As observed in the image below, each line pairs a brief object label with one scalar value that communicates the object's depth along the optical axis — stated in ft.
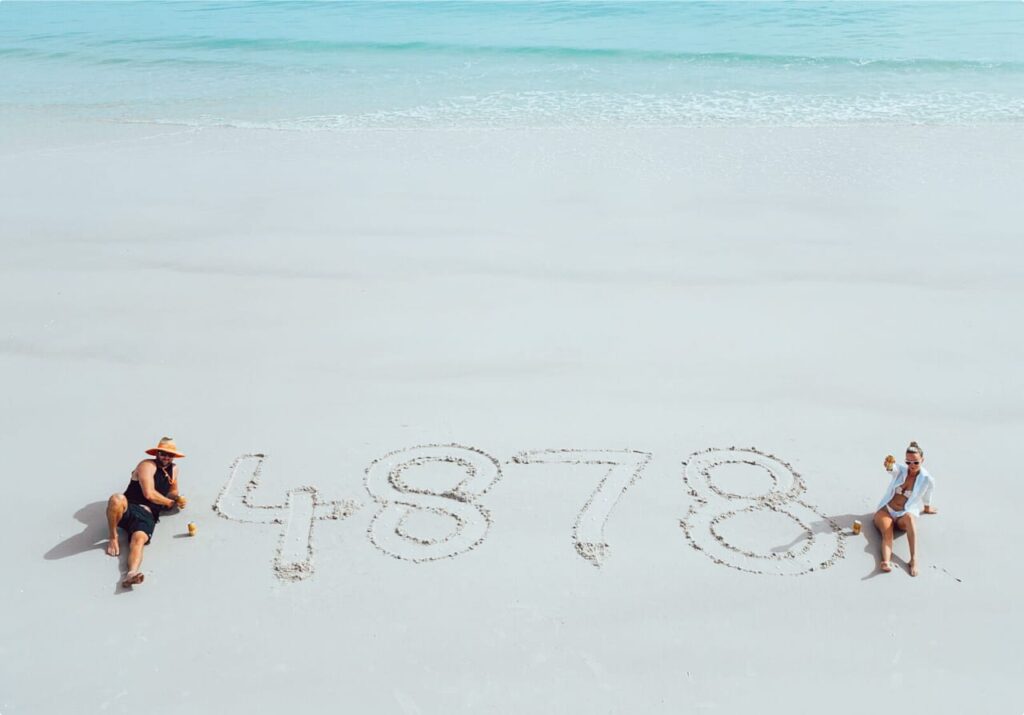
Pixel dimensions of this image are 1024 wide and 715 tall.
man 17.42
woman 17.38
